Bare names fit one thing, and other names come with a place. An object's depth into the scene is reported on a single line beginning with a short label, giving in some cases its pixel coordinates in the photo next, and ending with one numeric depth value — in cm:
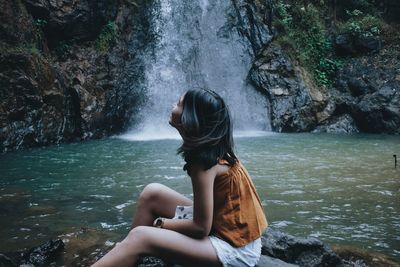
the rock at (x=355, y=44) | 1744
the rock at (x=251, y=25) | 1716
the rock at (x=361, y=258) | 359
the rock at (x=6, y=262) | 311
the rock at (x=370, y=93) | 1525
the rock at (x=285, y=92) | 1608
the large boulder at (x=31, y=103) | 1071
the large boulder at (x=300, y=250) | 340
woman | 234
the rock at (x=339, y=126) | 1579
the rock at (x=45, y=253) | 354
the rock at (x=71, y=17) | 1329
